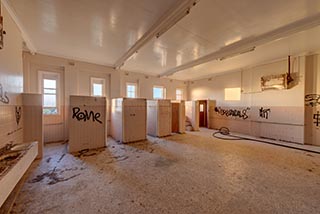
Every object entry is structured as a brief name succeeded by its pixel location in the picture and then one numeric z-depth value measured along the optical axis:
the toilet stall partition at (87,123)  3.72
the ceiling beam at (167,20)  2.32
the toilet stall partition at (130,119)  4.63
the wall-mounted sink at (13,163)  1.23
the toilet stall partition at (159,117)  5.51
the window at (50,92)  4.83
